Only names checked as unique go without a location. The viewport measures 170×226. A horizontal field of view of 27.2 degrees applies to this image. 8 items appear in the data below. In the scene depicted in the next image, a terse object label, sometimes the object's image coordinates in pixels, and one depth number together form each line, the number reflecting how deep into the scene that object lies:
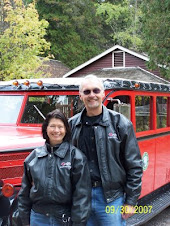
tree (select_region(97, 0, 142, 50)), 34.31
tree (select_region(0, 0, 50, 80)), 12.77
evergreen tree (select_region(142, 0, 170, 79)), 16.39
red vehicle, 3.71
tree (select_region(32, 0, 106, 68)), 31.73
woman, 2.54
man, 2.69
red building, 22.73
